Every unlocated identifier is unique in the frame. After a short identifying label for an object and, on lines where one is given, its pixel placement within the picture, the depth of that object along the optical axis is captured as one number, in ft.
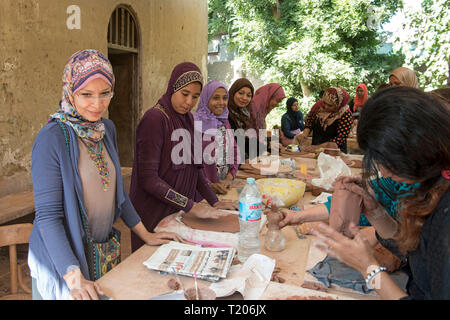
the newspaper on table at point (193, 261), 4.24
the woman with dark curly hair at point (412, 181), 3.17
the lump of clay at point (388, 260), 4.48
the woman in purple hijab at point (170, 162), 6.51
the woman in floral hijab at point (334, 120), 14.84
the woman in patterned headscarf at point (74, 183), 4.18
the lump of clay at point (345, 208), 5.21
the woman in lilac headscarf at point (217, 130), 9.66
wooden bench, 9.46
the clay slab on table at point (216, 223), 5.83
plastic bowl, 7.00
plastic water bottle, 4.85
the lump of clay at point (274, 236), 5.17
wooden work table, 3.95
